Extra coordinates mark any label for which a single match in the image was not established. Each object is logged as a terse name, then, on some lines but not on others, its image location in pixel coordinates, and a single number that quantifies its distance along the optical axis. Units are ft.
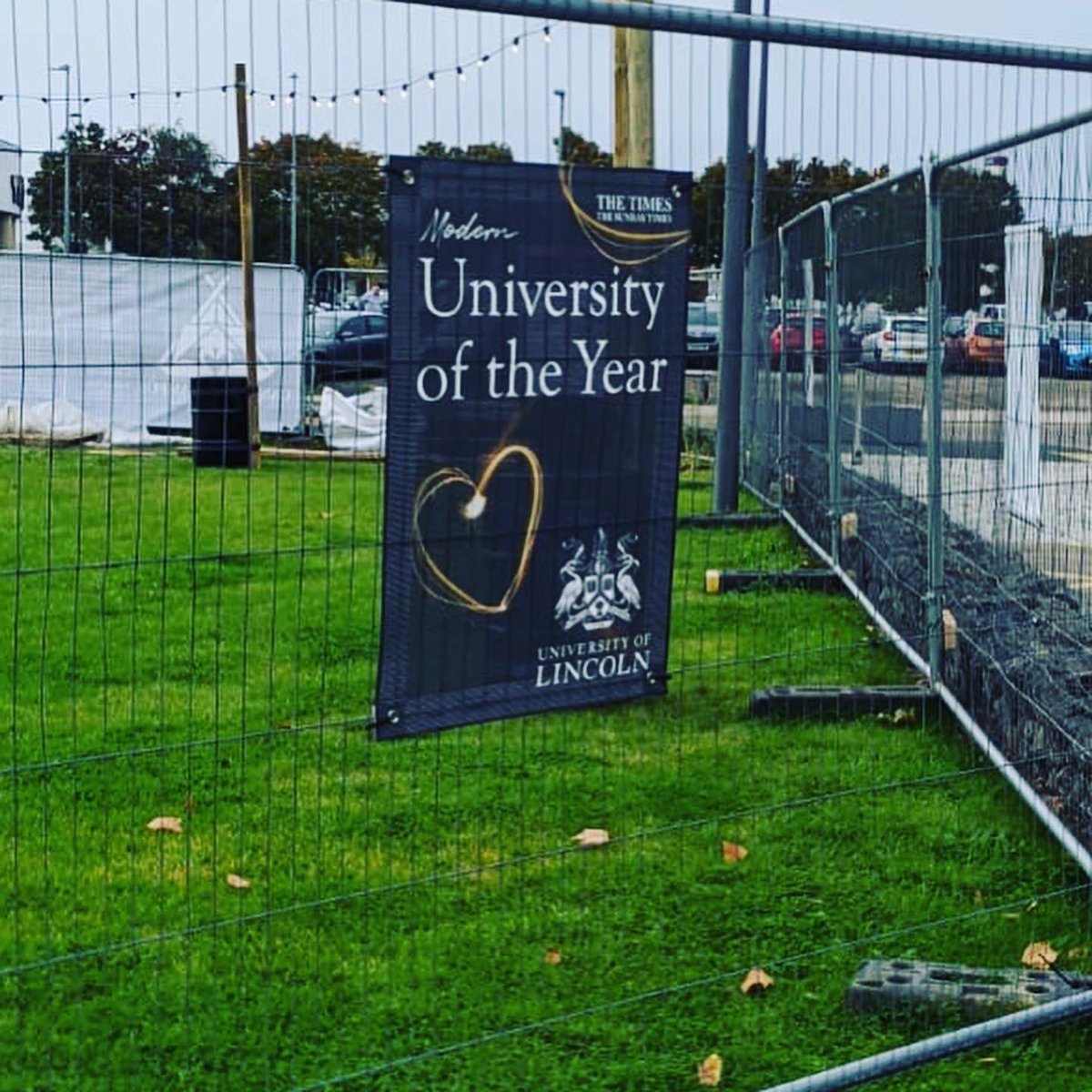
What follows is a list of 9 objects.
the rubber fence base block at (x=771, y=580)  30.14
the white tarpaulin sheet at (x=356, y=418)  12.82
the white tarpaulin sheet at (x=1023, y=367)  19.88
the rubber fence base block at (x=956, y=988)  15.48
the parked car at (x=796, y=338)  34.27
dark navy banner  12.50
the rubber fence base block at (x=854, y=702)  23.90
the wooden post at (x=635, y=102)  33.53
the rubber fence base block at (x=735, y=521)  20.36
